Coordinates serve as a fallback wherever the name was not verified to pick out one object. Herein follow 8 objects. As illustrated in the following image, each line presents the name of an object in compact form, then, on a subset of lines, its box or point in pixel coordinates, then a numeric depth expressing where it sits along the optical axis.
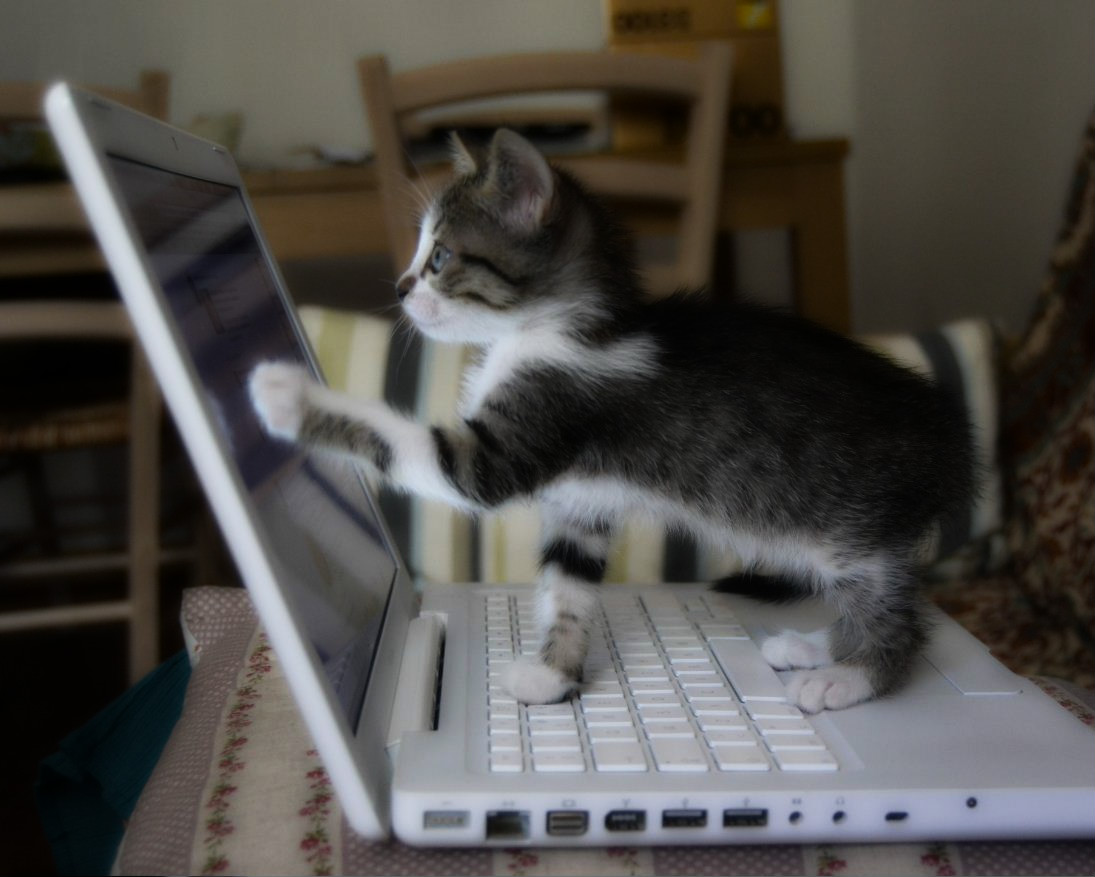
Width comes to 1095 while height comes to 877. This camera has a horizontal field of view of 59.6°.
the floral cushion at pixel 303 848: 0.48
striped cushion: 1.03
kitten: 0.65
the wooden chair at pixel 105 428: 1.36
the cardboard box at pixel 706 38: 1.78
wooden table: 1.44
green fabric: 0.83
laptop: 0.44
